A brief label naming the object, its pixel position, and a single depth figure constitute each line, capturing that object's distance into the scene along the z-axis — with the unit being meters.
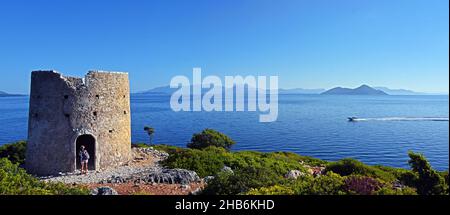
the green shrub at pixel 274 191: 8.44
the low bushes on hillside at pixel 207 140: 36.50
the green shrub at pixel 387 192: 7.89
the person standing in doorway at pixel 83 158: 17.41
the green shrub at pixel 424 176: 10.48
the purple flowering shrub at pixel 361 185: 8.73
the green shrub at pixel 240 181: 10.75
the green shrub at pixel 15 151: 23.88
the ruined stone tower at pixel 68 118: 17.33
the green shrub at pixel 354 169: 18.56
